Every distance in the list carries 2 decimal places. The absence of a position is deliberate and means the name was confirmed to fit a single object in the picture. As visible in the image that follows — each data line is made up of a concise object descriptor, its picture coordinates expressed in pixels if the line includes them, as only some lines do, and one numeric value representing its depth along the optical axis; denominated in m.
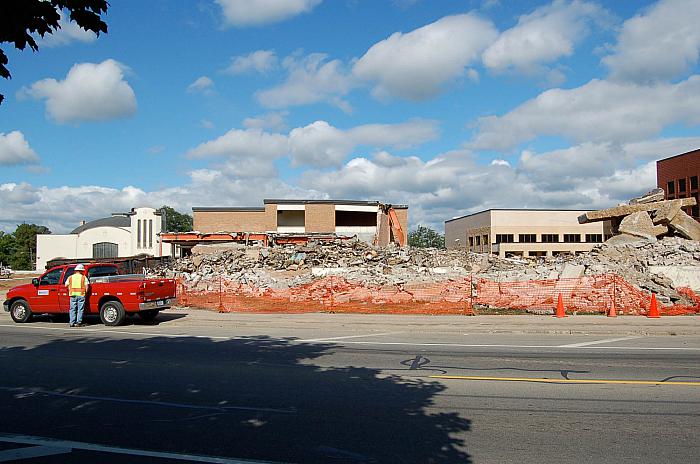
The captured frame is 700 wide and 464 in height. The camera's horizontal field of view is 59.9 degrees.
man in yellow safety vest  17.11
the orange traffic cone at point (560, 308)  18.83
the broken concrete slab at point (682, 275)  24.17
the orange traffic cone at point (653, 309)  18.70
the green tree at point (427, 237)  167.88
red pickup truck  17.72
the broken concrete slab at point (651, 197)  34.06
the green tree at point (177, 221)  128.50
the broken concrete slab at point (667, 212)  31.34
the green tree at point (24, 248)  100.38
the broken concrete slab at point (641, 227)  31.22
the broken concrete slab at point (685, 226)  31.02
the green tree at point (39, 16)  5.35
